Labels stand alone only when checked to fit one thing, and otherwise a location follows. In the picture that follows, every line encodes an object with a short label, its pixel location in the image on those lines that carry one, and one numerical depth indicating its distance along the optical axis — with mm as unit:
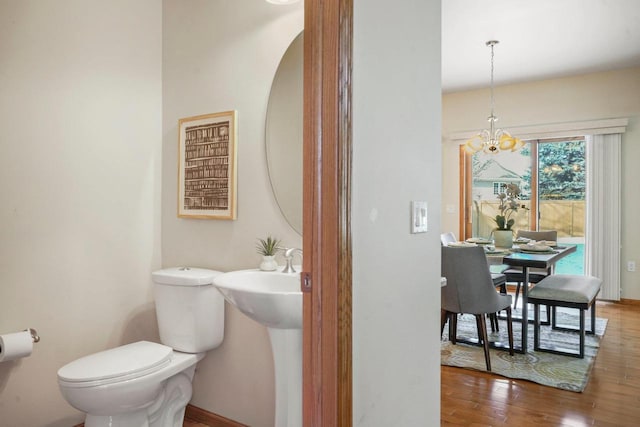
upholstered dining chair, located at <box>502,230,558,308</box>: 4181
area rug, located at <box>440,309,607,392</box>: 2809
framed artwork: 2191
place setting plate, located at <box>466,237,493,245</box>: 3958
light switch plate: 1479
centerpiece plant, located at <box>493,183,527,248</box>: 3820
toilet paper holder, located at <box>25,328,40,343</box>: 1875
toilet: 1727
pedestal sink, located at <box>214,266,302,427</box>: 1532
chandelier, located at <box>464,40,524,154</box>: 4250
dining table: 3082
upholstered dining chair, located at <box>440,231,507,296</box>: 3658
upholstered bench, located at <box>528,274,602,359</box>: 3109
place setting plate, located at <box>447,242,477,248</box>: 3757
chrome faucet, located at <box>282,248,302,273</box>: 1876
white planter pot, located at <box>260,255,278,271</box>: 1968
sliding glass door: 5535
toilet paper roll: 1784
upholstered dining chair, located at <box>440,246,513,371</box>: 2906
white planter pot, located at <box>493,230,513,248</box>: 3818
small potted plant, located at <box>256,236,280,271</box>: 1975
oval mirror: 2033
